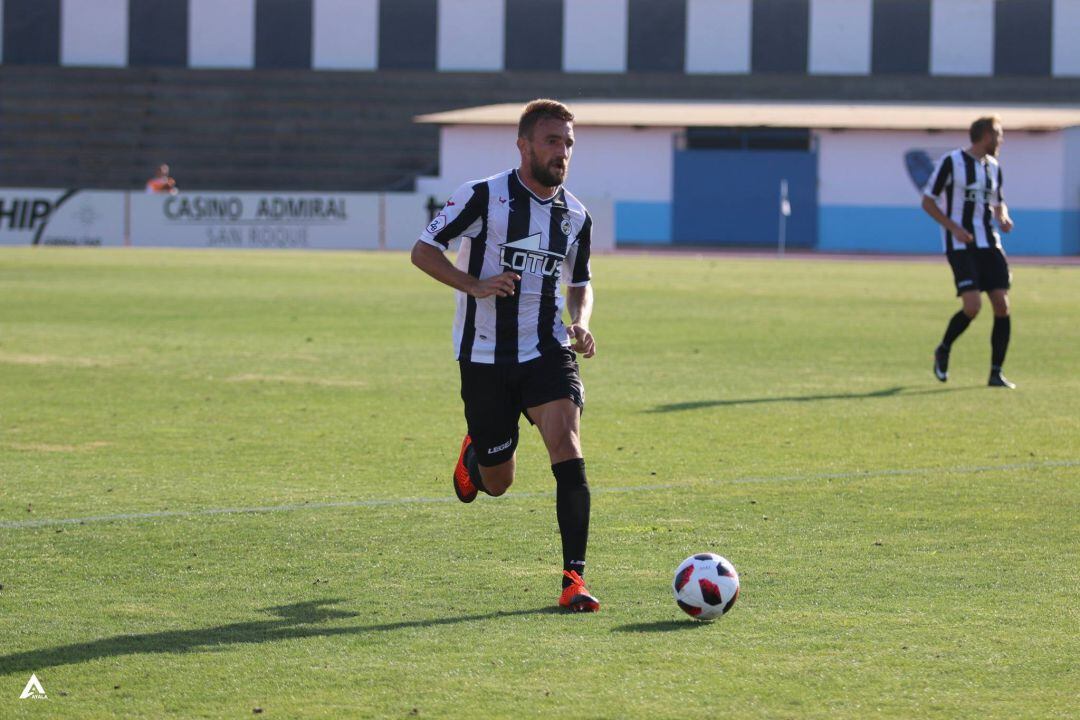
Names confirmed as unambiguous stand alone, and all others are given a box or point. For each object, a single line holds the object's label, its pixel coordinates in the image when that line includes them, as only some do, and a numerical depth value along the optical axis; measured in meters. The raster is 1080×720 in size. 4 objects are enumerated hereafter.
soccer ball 10.66
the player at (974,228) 25.75
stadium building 91.06
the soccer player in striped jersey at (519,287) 12.08
